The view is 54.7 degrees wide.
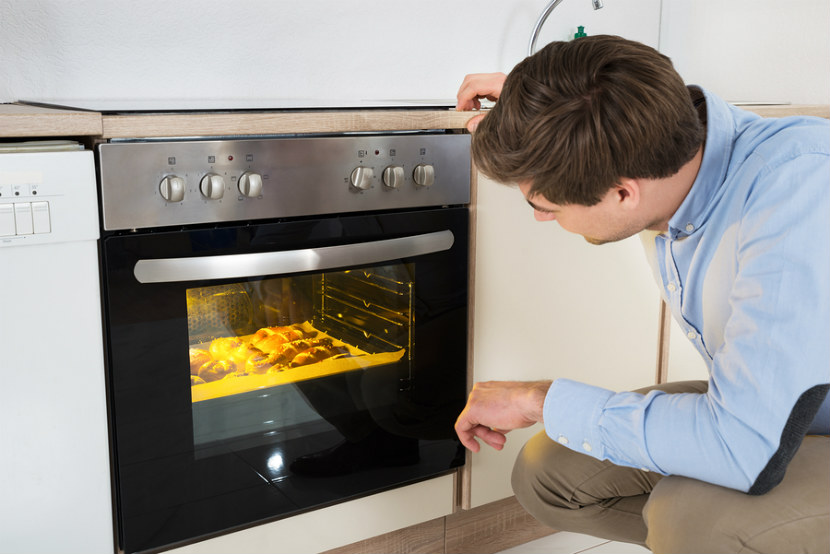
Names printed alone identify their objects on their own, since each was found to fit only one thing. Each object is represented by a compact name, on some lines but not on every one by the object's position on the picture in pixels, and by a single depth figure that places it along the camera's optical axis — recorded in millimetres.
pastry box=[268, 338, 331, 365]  1363
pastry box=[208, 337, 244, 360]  1308
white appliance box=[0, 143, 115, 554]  1107
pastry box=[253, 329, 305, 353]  1343
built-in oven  1211
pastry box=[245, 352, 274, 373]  1344
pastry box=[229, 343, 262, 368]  1327
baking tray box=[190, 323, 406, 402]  1321
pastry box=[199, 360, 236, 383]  1312
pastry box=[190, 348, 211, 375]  1296
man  867
